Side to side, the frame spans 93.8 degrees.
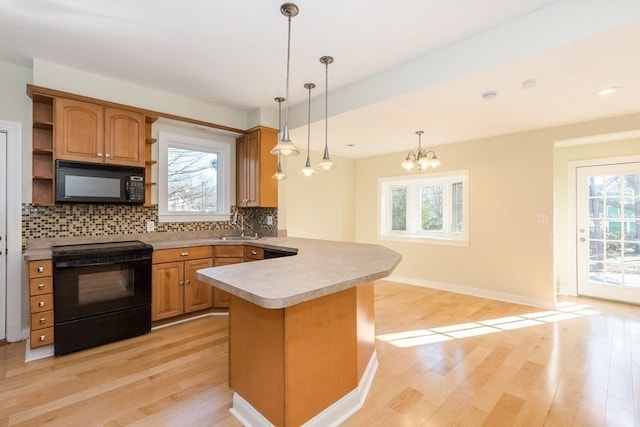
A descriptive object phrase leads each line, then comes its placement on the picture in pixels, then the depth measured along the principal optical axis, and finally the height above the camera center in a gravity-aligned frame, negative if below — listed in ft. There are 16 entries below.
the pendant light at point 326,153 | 8.51 +1.77
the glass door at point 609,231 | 12.89 -0.73
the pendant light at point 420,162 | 11.93 +2.16
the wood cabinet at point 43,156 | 9.20 +1.86
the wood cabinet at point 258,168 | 12.76 +2.03
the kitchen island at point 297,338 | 4.99 -2.32
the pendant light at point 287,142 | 6.52 +1.73
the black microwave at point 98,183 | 9.02 +1.02
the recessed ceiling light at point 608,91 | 8.48 +3.60
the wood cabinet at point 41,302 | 8.05 -2.39
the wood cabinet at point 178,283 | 10.23 -2.43
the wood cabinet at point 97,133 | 9.04 +2.62
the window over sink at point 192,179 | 12.02 +1.55
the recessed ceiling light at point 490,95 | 8.70 +3.56
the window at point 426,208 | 15.58 +0.40
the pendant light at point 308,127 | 8.77 +3.42
